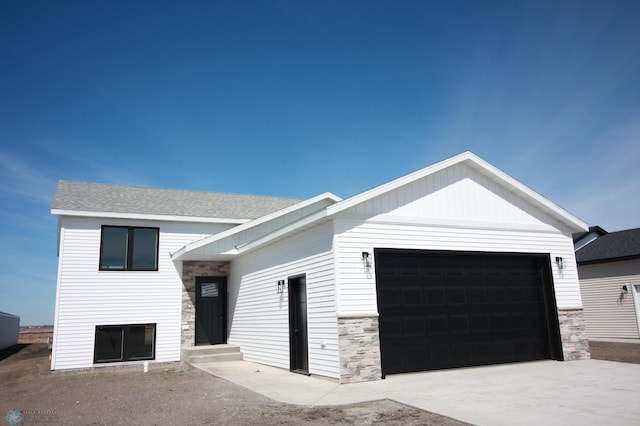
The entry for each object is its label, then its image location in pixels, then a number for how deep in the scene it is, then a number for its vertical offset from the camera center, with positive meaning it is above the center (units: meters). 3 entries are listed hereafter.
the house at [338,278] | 9.88 +0.69
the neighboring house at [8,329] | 24.87 -0.90
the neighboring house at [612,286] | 18.67 +0.38
